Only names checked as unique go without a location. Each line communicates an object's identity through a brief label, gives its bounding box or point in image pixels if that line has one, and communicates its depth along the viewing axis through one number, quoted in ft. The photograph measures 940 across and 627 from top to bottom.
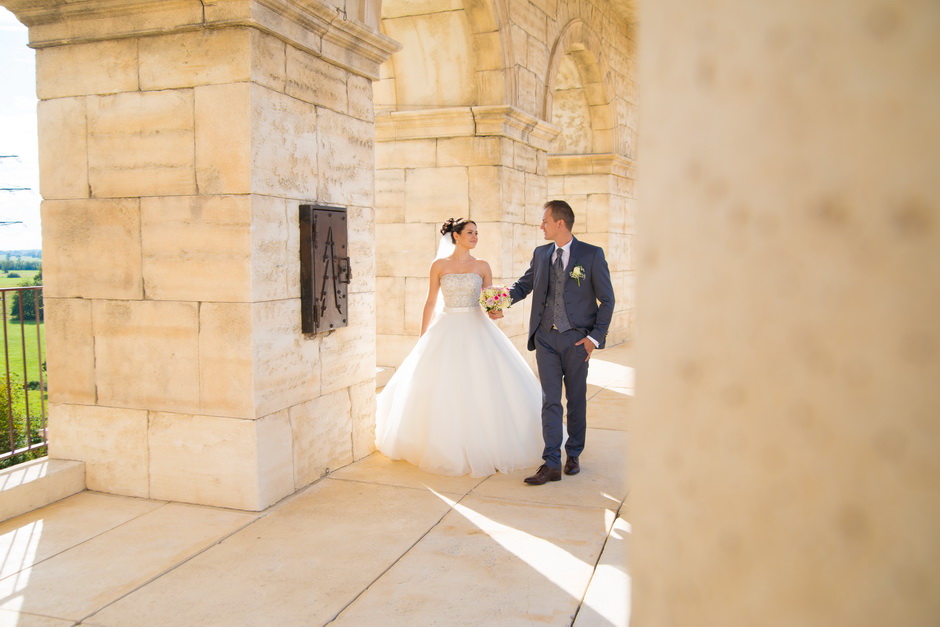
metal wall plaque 13.79
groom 14.61
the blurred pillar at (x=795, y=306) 1.71
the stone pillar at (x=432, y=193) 22.68
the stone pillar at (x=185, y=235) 12.58
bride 15.07
